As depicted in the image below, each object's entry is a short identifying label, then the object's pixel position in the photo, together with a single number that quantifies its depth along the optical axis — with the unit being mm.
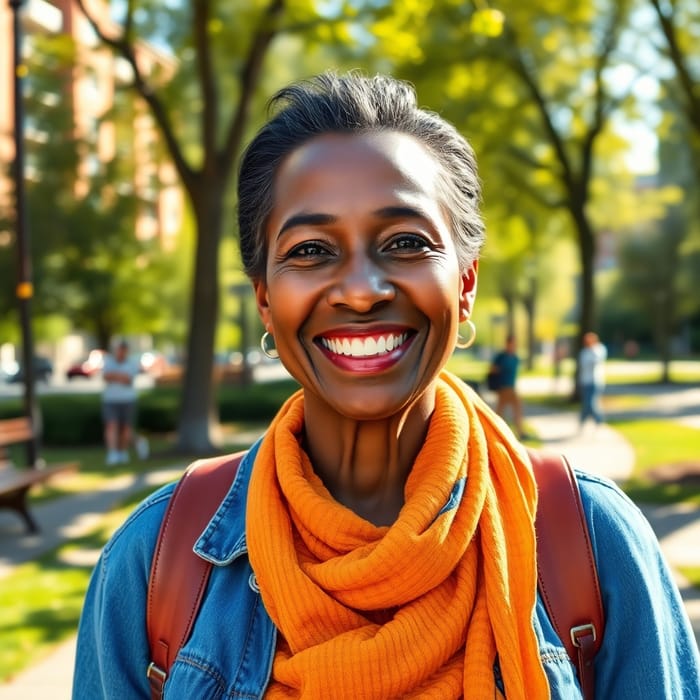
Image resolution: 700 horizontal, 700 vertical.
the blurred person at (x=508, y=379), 14690
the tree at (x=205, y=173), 13102
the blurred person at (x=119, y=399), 13039
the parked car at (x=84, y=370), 43500
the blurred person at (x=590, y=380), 15242
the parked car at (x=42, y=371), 37731
